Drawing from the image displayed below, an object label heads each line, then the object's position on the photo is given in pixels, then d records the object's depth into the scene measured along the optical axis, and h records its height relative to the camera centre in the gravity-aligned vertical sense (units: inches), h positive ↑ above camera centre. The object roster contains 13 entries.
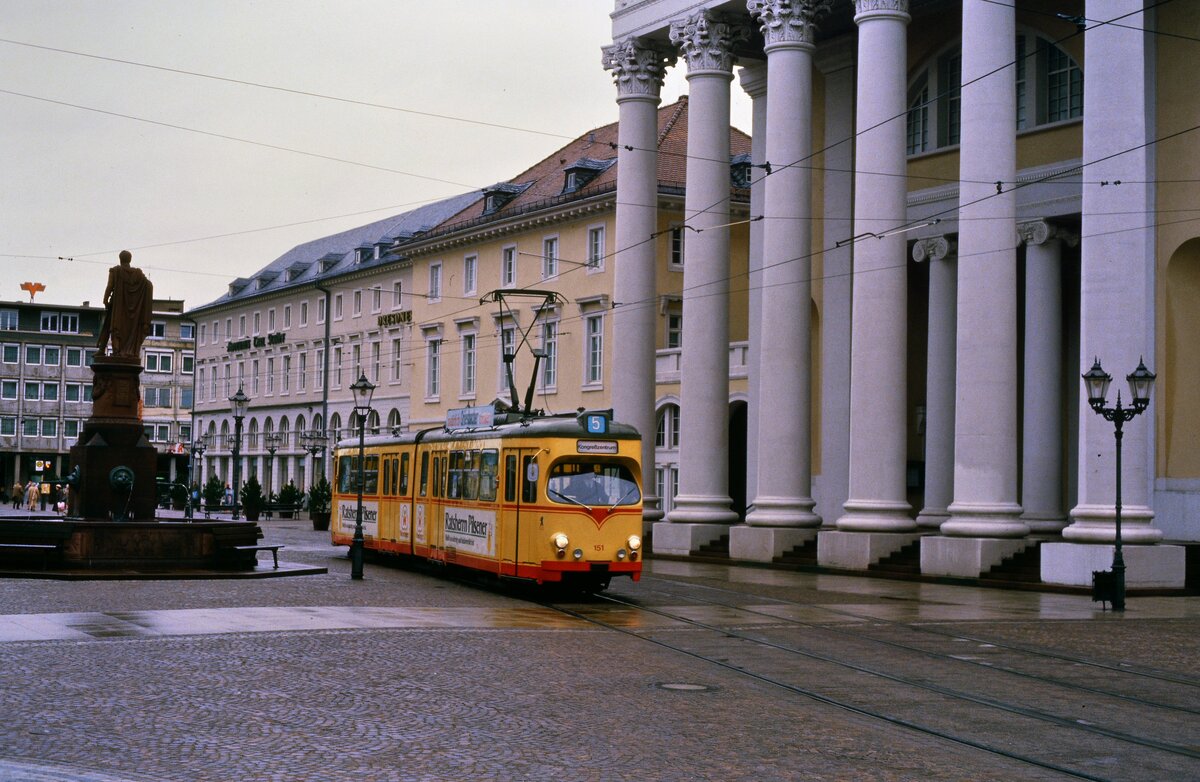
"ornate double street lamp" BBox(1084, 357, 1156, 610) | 1004.6 +39.0
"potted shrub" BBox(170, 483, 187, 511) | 3110.2 -88.7
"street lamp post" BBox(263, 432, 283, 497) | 3301.7 +24.6
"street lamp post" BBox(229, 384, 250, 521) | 2237.9 +62.9
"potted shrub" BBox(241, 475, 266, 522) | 2652.6 -77.3
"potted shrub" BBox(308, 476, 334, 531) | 2413.9 -79.5
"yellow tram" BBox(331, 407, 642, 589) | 990.4 -26.4
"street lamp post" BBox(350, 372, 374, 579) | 1151.0 +15.5
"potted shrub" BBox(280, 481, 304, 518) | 2962.6 -77.8
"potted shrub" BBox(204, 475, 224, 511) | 3036.4 -77.6
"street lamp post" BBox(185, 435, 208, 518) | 3051.2 +2.6
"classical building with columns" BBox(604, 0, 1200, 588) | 1132.5 +168.9
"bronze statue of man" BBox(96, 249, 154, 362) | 1136.2 +104.2
